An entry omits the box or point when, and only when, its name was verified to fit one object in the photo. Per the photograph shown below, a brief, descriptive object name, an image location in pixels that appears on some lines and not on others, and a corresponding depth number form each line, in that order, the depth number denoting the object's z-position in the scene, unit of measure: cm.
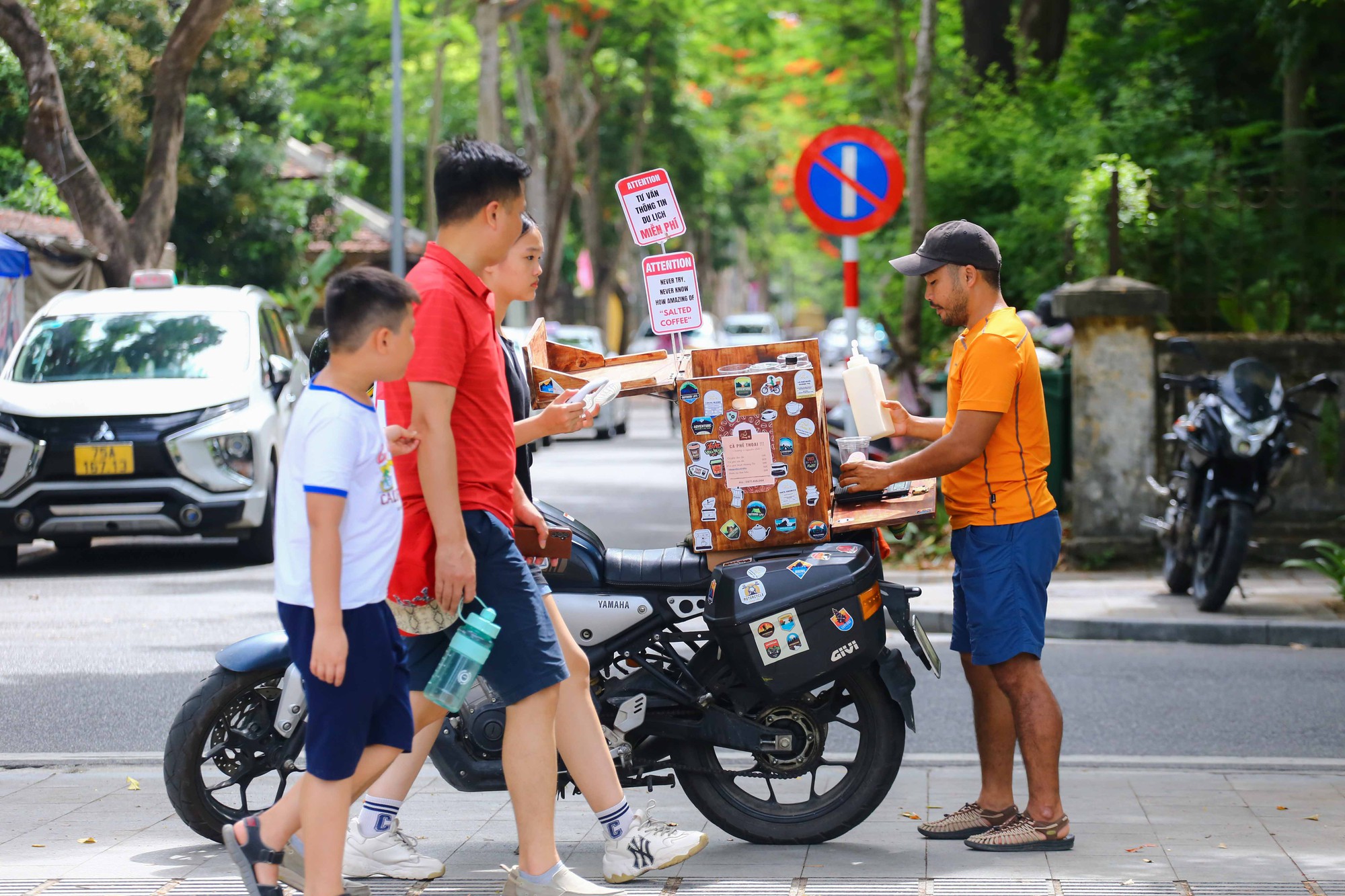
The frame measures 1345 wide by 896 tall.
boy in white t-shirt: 710
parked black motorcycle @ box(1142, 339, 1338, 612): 1787
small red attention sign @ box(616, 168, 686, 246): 1109
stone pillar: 2170
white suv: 2133
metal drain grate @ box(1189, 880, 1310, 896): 866
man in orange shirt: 953
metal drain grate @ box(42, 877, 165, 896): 874
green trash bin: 2280
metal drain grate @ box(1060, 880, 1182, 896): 872
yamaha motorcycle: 930
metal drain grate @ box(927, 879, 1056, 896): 878
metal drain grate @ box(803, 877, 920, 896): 878
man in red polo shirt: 801
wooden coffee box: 945
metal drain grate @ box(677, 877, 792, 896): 876
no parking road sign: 2228
